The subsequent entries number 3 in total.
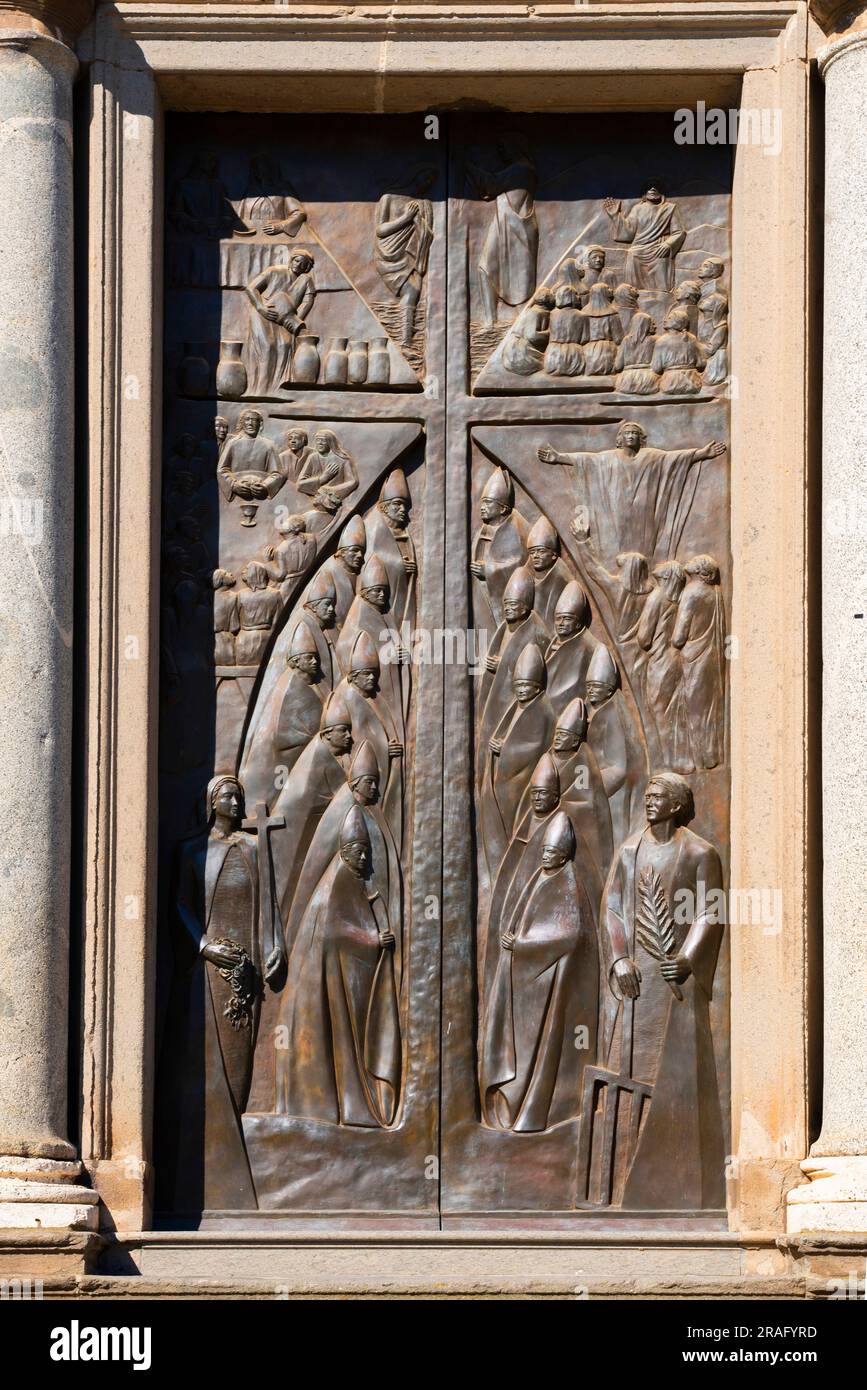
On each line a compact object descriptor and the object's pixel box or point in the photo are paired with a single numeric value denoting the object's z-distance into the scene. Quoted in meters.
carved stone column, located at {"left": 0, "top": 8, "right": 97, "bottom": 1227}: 10.20
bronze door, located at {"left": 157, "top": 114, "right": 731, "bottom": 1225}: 10.73
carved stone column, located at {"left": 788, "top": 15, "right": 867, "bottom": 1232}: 10.15
